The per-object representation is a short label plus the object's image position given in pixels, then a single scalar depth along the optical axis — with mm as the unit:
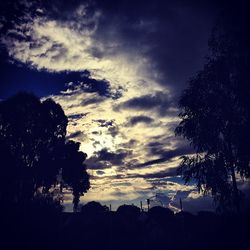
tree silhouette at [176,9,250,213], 17609
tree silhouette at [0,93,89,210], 28578
